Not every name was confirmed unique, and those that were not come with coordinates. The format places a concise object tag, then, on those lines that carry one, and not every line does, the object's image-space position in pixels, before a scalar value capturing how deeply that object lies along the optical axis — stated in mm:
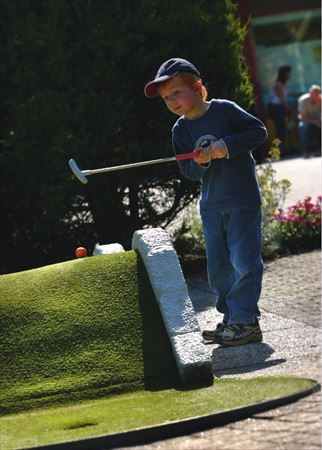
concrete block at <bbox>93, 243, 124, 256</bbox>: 12003
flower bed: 17017
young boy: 10770
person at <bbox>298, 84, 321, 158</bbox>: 31294
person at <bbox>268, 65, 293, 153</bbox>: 33798
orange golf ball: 11750
